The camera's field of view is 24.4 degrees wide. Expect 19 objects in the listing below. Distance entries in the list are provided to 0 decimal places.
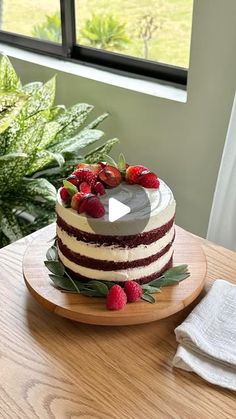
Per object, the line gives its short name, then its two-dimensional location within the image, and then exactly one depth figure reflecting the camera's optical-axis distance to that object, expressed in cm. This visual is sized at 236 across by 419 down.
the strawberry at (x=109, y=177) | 93
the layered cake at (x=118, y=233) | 86
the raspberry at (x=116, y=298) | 87
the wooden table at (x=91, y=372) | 77
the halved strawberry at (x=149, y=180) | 94
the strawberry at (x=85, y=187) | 90
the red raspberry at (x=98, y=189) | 91
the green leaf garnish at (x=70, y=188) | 90
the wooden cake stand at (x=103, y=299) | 87
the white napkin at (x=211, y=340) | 82
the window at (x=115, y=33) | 156
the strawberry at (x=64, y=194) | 91
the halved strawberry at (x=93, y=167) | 95
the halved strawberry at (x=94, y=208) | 85
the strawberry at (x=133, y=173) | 95
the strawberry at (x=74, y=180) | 93
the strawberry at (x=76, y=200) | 87
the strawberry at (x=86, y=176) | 92
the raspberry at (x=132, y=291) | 88
